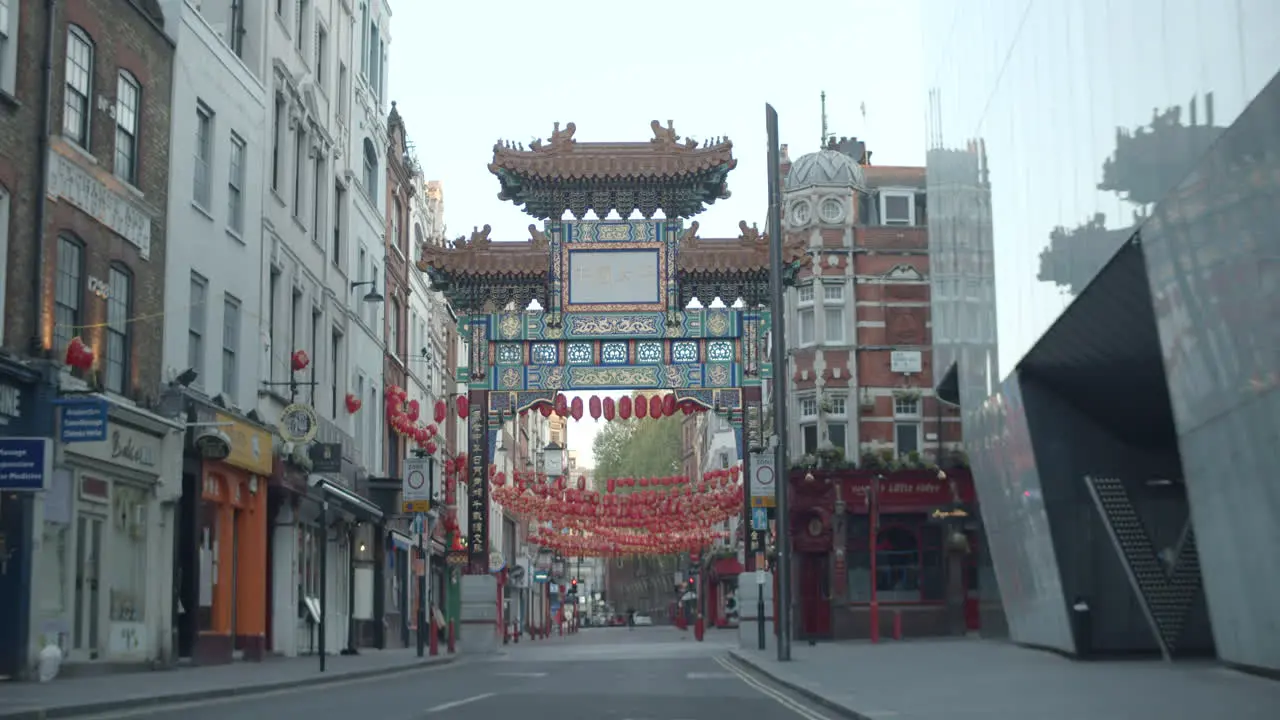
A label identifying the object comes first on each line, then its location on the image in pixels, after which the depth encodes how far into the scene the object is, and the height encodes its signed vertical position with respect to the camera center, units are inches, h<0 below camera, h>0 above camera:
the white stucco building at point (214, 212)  1127.6 +271.7
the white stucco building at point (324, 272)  1402.6 +290.1
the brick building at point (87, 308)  860.6 +155.3
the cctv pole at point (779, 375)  1226.0 +147.6
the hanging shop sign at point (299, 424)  1221.1 +109.4
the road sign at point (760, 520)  1681.3 +44.4
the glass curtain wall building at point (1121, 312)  667.4 +137.6
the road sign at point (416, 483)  1572.3 +81.2
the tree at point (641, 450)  4404.5 +321.5
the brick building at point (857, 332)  2123.5 +309.3
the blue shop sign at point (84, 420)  859.4 +80.2
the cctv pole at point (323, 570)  1111.2 -3.5
